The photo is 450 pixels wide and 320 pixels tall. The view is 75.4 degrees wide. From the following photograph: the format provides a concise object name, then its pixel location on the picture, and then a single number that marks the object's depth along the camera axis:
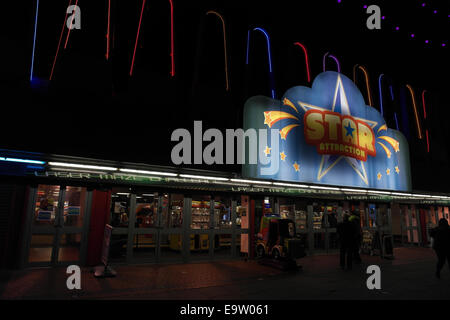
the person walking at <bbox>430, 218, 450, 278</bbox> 8.51
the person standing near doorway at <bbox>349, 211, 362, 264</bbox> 10.56
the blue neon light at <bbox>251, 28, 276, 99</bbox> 11.81
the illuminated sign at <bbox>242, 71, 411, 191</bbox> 10.61
